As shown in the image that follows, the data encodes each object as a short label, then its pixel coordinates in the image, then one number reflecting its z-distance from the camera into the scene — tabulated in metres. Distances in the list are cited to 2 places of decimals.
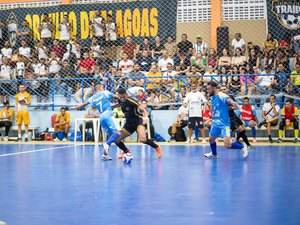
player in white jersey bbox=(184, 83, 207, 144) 18.09
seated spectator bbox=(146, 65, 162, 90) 20.06
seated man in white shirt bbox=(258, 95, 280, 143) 18.17
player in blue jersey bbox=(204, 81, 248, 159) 12.66
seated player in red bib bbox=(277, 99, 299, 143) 17.86
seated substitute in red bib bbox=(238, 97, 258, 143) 18.19
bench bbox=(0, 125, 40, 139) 21.14
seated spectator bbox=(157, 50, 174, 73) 20.58
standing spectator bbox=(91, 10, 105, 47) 22.55
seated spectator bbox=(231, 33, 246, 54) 20.93
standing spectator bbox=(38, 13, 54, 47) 23.31
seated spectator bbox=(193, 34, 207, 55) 21.00
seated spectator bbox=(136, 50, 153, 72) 20.96
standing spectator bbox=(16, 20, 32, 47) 23.70
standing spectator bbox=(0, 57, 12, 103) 22.14
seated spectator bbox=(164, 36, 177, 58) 21.18
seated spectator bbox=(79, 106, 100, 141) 20.09
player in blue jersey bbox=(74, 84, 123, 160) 13.66
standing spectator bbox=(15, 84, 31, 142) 20.23
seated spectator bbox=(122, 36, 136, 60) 21.64
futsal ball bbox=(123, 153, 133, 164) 12.02
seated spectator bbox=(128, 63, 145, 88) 20.21
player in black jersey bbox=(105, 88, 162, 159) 12.53
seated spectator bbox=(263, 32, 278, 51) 20.23
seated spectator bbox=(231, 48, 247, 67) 19.98
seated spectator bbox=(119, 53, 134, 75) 20.91
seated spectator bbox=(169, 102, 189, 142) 19.22
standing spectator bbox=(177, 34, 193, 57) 21.00
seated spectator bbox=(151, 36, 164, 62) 21.02
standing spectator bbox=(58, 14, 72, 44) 23.12
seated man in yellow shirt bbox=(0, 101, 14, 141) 20.70
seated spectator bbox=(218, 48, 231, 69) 20.05
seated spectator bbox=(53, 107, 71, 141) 20.28
